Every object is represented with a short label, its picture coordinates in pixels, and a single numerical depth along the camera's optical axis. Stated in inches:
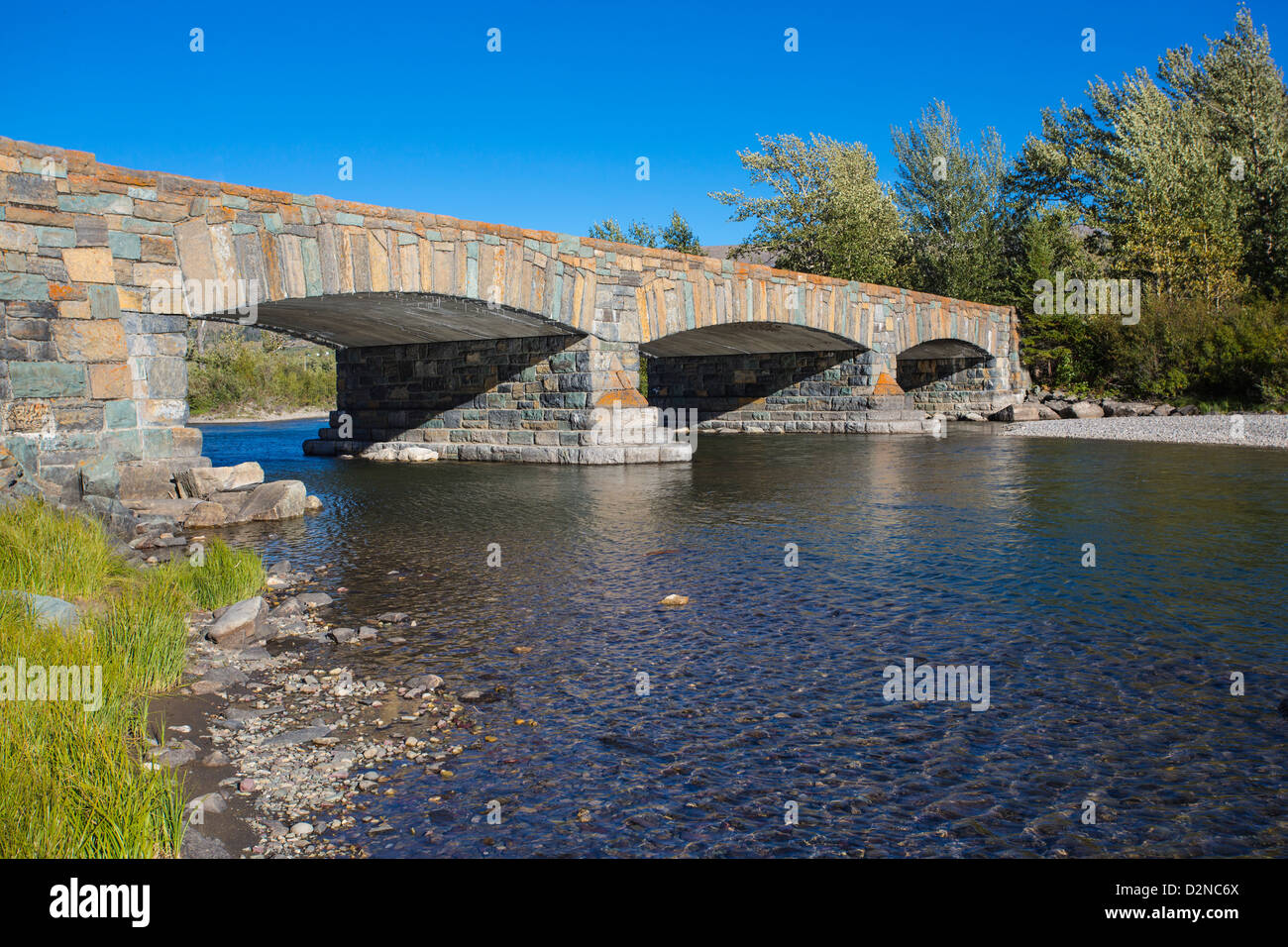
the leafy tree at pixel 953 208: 1540.4
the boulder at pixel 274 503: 435.5
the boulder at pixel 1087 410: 1130.7
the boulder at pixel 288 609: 252.4
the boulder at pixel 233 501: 431.8
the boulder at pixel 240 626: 222.2
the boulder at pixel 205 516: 416.2
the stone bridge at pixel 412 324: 400.8
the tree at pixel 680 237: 1967.3
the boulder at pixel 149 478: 427.2
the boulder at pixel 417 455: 746.2
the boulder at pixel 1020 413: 1143.0
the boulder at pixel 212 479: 439.5
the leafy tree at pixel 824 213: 1517.0
